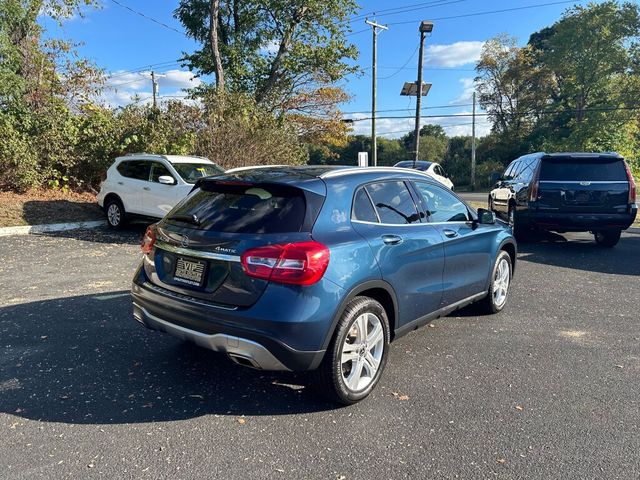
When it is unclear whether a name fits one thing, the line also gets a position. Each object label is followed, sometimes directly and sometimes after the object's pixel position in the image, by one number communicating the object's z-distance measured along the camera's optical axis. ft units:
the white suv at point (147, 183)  33.76
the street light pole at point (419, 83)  65.87
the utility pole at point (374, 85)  90.59
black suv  28.55
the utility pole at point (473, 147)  152.87
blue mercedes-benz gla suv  9.84
